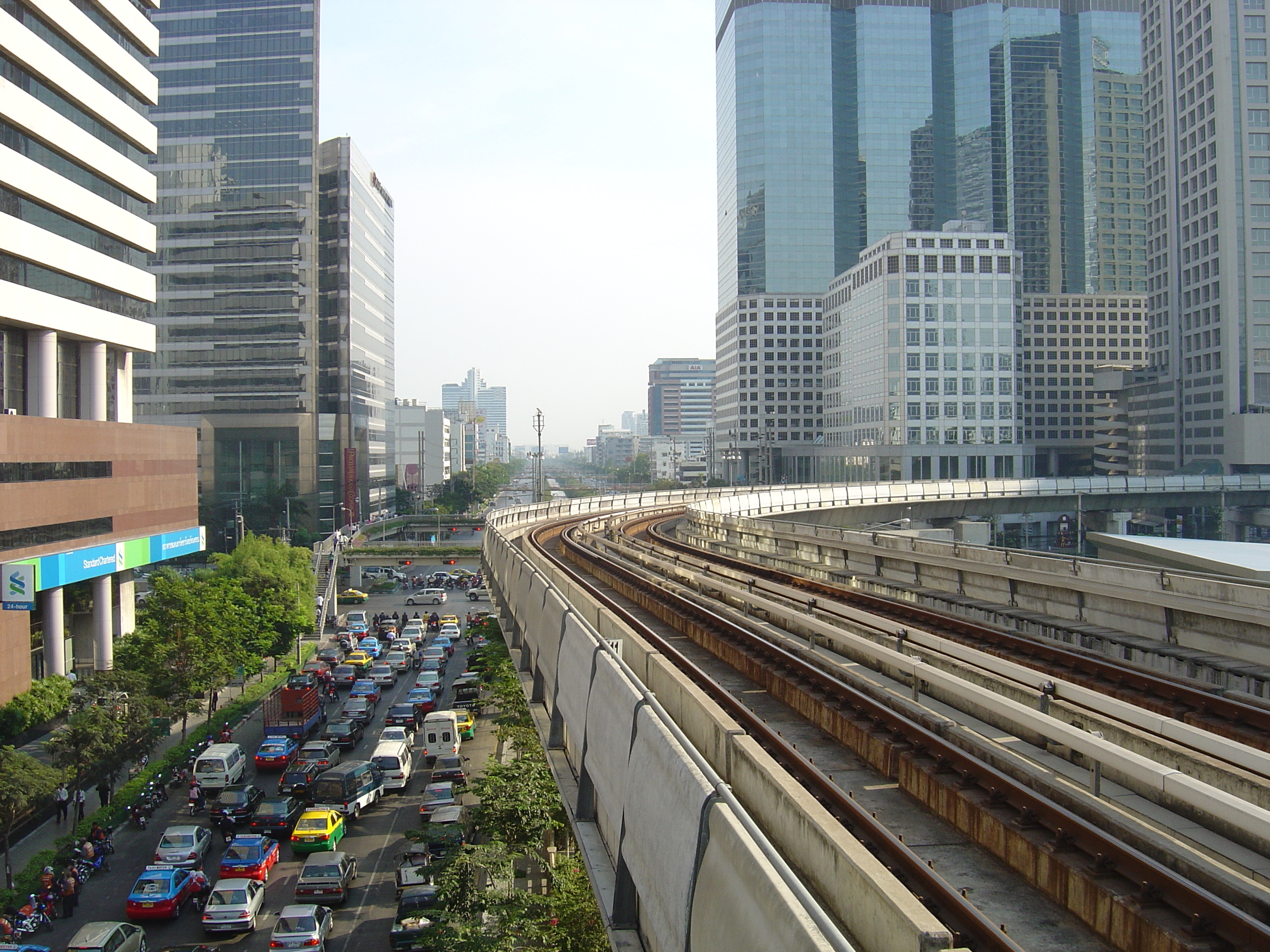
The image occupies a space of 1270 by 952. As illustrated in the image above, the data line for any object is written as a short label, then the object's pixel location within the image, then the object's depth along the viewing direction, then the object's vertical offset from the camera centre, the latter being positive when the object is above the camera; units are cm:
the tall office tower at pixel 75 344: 3591 +656
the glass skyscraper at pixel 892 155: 14788 +5457
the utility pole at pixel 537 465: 8338 +152
